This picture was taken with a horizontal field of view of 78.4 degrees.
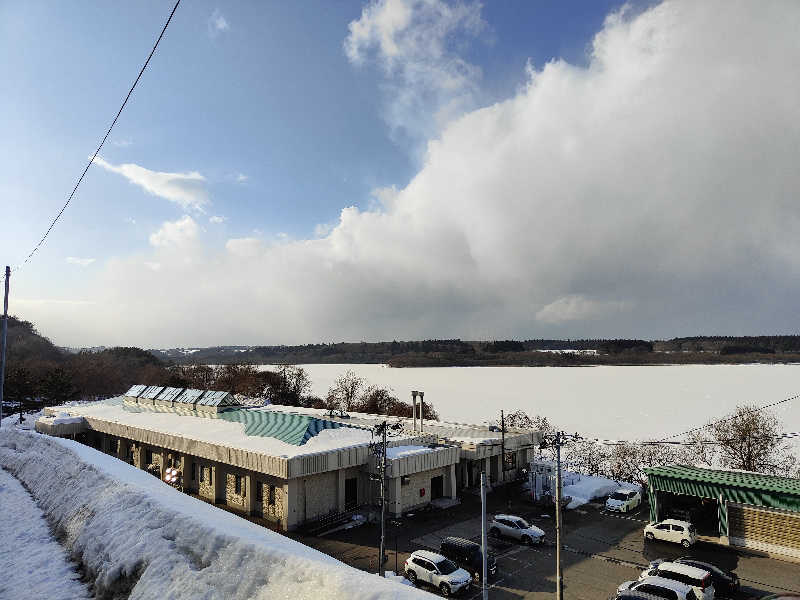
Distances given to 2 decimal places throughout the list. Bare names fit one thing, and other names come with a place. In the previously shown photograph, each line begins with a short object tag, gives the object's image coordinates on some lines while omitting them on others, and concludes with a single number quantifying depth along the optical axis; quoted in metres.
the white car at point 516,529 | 23.80
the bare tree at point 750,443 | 36.44
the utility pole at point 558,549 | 15.27
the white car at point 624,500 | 29.16
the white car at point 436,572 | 18.89
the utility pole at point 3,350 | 28.06
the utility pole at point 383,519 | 18.36
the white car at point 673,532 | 23.98
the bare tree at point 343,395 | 77.86
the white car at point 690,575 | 17.84
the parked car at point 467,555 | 20.30
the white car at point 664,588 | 17.25
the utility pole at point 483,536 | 16.06
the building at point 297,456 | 26.48
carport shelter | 22.72
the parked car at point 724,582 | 18.62
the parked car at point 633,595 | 17.28
